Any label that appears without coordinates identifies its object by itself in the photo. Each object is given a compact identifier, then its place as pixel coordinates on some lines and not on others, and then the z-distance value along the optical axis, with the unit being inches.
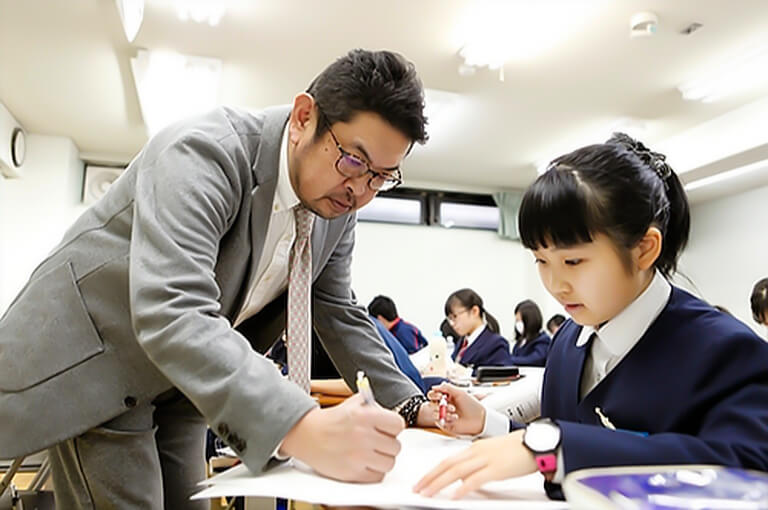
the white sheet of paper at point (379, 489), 20.9
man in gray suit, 26.1
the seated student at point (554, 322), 246.1
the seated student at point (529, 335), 191.6
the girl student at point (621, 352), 23.7
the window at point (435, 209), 283.0
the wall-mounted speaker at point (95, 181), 240.1
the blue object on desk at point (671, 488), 15.2
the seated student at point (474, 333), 166.6
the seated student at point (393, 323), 178.5
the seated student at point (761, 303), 141.8
